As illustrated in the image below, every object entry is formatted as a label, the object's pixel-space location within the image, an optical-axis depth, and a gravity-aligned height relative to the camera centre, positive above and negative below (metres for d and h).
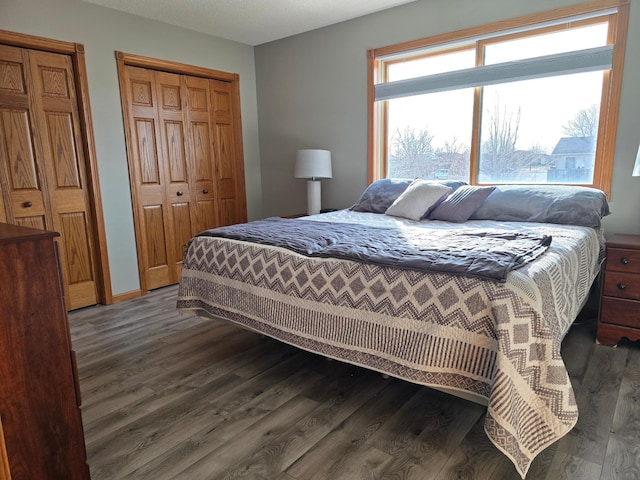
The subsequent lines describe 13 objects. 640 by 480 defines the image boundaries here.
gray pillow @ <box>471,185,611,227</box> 2.57 -0.27
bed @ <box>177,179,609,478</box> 1.38 -0.55
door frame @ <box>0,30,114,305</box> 2.99 +0.25
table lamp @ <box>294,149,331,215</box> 3.85 +0.01
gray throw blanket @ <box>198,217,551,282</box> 1.58 -0.36
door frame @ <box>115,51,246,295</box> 3.46 +0.84
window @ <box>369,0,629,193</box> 2.81 +0.50
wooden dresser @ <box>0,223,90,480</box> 1.05 -0.51
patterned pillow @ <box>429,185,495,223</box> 2.88 -0.27
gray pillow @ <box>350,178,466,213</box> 3.35 -0.21
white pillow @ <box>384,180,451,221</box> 3.00 -0.24
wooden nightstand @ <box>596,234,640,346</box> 2.37 -0.76
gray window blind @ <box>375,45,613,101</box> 2.76 +0.69
